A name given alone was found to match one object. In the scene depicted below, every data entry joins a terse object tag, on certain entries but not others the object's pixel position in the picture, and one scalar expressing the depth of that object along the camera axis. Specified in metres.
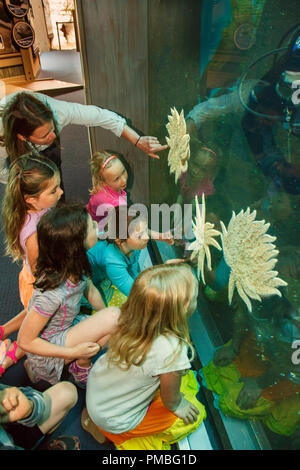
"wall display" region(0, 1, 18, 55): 5.59
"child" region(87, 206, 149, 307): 1.59
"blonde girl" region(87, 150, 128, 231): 2.02
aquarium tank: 0.69
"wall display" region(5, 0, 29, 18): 5.57
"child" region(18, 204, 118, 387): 1.29
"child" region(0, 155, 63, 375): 1.55
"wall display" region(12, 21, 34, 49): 5.85
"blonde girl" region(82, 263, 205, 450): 1.05
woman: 1.65
